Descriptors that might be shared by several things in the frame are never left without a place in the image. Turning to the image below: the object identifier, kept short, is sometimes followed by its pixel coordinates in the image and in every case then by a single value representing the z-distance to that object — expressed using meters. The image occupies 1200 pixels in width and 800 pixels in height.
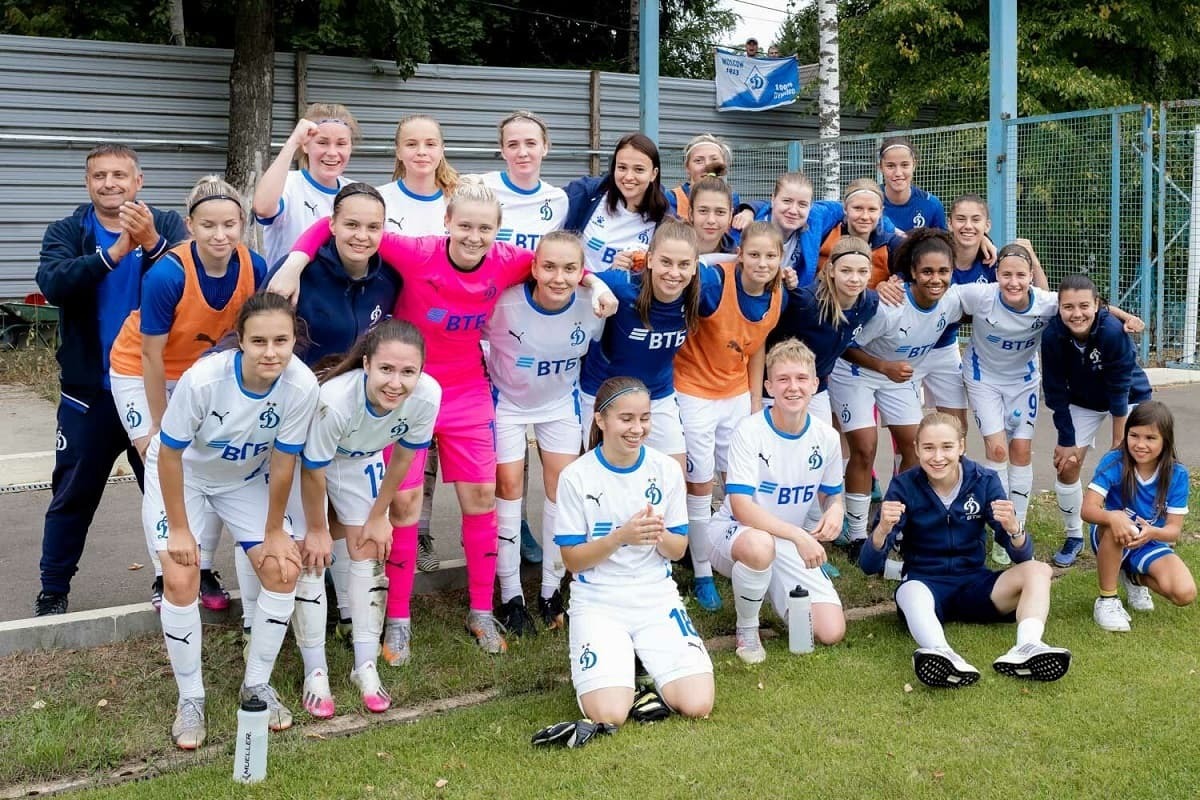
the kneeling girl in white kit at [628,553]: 4.16
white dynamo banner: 15.38
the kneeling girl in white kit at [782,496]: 4.69
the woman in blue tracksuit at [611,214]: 5.50
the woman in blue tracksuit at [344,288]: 4.35
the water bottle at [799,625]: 4.71
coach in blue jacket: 4.72
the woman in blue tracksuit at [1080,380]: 5.69
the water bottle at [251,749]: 3.53
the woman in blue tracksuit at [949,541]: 4.63
